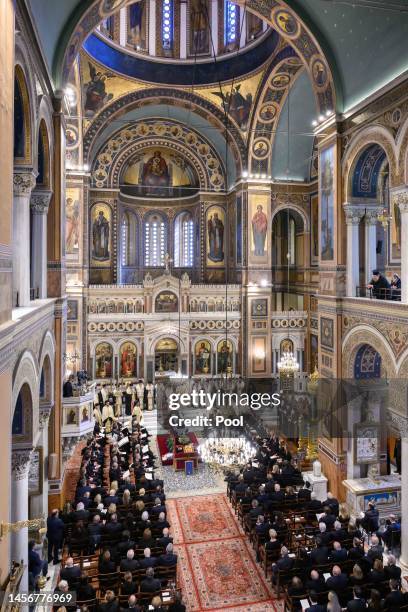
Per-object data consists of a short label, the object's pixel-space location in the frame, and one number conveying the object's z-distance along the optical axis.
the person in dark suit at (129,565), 8.73
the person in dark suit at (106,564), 8.75
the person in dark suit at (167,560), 9.05
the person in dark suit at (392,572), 8.30
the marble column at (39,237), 10.41
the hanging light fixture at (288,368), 16.81
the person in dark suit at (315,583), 8.13
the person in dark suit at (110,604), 7.31
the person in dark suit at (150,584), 8.23
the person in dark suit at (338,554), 9.10
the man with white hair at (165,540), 9.71
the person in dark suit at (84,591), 8.03
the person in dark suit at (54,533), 10.03
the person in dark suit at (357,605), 7.43
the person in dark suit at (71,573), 8.38
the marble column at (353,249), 12.48
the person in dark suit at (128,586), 8.15
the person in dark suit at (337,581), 8.16
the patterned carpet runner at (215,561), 9.02
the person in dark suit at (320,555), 9.04
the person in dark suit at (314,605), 7.43
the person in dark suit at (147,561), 8.87
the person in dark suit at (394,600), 7.46
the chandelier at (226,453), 10.25
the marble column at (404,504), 9.66
